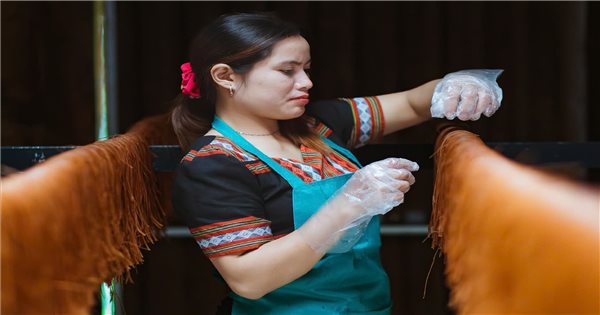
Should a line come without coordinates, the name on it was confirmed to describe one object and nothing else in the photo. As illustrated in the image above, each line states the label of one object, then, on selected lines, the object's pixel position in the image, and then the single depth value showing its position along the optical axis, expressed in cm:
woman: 377
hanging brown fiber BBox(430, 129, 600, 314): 302
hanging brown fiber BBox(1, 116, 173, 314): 328
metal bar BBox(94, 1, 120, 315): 461
